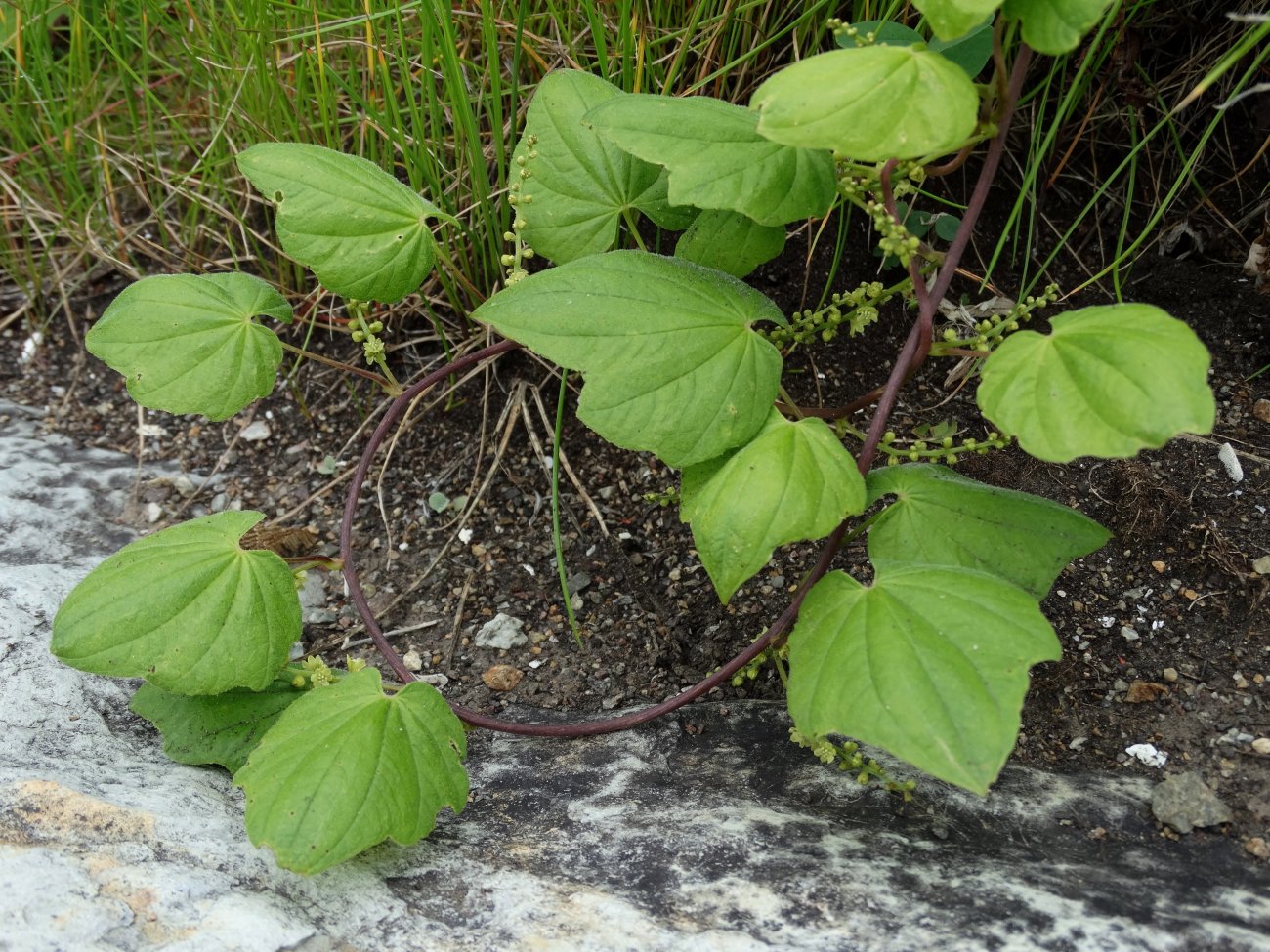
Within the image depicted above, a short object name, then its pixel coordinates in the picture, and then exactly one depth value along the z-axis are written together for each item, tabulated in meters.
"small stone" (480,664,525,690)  0.39
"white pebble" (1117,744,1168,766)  0.31
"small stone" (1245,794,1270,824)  0.28
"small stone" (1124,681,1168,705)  0.33
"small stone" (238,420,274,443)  0.50
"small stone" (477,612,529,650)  0.41
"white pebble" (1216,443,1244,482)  0.38
